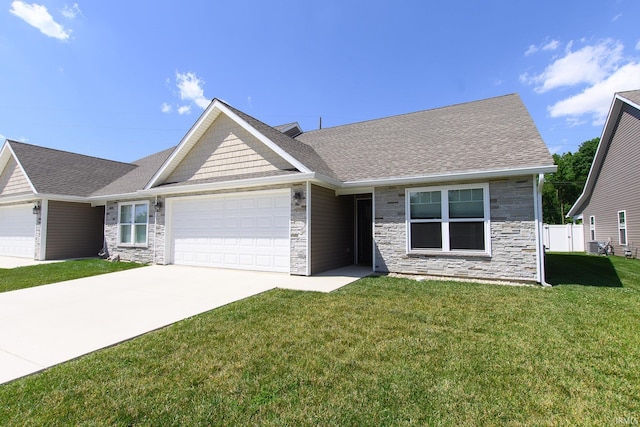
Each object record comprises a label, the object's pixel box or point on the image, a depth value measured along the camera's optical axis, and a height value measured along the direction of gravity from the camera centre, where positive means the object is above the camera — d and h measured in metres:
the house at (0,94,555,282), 7.80 +0.81
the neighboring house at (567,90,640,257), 13.35 +2.33
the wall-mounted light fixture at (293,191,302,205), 8.73 +0.78
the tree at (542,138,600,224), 40.91 +5.63
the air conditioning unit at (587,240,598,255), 16.89 -1.37
